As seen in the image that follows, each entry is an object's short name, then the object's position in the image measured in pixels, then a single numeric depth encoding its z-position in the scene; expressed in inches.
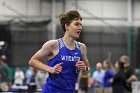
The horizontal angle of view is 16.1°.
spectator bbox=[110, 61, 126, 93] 449.7
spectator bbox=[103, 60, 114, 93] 513.0
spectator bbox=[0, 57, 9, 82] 485.7
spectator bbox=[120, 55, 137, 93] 447.5
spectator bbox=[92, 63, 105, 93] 538.4
